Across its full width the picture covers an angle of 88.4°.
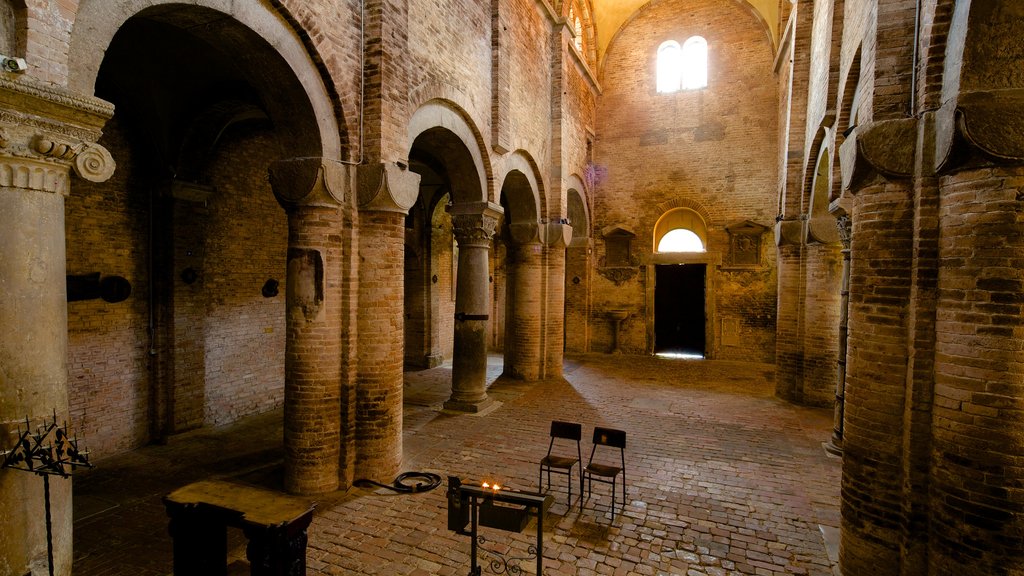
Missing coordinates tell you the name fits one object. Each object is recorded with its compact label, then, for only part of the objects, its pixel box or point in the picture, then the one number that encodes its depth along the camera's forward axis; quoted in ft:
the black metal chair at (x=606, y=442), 17.30
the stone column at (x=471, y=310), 29.94
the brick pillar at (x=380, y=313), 19.19
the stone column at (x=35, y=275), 9.63
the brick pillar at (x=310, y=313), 17.97
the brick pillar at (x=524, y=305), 38.37
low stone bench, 10.19
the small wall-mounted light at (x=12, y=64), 9.19
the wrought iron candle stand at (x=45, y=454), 9.18
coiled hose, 19.17
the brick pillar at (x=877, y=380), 12.82
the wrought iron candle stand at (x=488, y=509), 10.98
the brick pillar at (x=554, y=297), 38.96
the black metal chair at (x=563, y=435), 18.06
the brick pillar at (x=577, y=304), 53.42
